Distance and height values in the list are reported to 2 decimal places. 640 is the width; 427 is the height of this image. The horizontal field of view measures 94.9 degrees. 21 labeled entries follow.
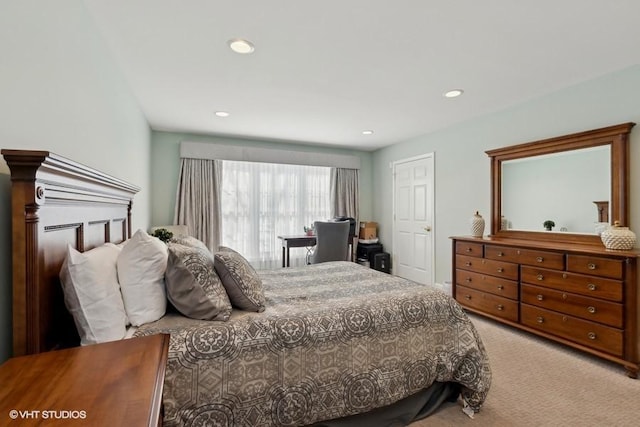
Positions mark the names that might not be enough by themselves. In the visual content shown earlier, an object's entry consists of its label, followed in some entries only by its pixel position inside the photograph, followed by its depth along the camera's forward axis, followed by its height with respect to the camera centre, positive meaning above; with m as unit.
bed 0.97 -0.63
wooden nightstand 0.57 -0.39
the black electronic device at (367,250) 5.47 -0.68
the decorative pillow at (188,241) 2.37 -0.23
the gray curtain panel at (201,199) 4.55 +0.24
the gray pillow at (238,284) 1.63 -0.40
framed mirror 2.56 +0.28
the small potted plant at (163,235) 3.31 -0.24
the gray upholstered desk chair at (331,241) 4.22 -0.39
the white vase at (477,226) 3.48 -0.14
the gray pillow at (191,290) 1.48 -0.39
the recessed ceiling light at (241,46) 2.11 +1.24
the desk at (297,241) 4.64 -0.43
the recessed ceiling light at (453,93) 2.97 +1.25
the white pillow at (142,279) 1.40 -0.32
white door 4.59 -0.08
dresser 2.16 -0.67
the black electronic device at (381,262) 5.30 -0.87
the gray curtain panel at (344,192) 5.64 +0.42
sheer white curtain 4.98 +0.17
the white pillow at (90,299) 1.11 -0.34
